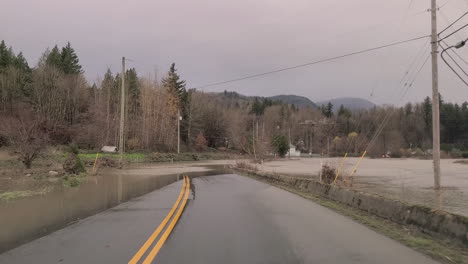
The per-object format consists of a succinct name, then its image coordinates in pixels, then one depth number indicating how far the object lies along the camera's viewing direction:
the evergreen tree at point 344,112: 170.02
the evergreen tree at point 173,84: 90.81
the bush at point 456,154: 101.22
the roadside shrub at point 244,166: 36.51
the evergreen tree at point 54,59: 72.31
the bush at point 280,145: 88.21
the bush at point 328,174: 18.38
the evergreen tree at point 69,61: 75.50
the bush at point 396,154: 105.69
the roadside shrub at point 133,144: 69.50
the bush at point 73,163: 26.08
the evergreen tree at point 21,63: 72.88
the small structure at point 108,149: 58.53
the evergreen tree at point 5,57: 70.94
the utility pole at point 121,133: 40.24
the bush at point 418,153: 106.69
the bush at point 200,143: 95.06
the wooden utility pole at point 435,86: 18.65
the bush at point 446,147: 115.00
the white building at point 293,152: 112.55
